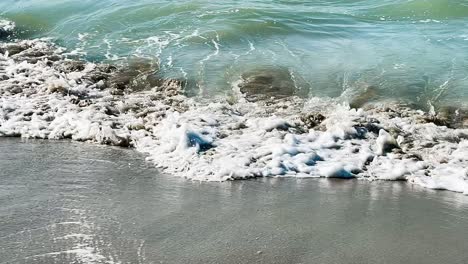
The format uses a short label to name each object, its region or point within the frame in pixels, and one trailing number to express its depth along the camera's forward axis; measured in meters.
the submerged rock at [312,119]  8.12
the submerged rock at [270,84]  9.48
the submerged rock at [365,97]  9.02
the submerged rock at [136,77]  10.07
